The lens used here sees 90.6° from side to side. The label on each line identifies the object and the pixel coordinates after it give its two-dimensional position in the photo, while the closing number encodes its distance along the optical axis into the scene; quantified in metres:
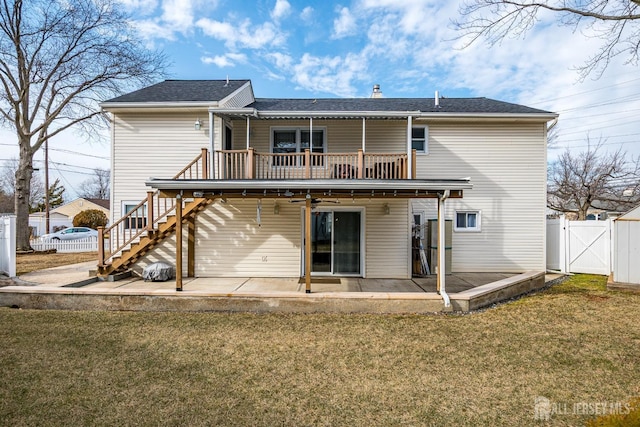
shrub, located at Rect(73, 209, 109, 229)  28.91
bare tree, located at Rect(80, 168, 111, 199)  52.31
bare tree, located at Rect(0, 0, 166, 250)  15.73
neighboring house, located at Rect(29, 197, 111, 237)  36.84
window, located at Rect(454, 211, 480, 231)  10.79
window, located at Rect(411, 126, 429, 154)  10.71
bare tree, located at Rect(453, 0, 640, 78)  9.45
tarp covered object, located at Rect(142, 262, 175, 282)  8.67
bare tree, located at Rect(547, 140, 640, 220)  19.16
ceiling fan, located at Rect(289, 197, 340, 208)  9.05
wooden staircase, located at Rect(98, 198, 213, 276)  8.73
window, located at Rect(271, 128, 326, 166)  10.15
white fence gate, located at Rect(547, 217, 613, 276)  10.24
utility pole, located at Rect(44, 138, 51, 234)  22.70
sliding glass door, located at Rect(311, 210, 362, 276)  9.73
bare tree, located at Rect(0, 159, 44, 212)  46.19
